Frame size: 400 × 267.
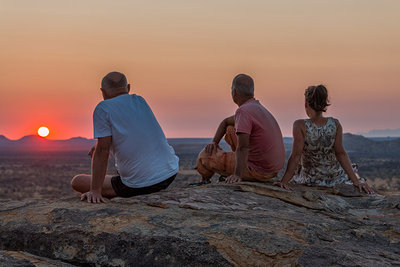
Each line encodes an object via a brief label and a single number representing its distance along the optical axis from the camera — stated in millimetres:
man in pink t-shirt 5758
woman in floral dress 6031
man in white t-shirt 4715
